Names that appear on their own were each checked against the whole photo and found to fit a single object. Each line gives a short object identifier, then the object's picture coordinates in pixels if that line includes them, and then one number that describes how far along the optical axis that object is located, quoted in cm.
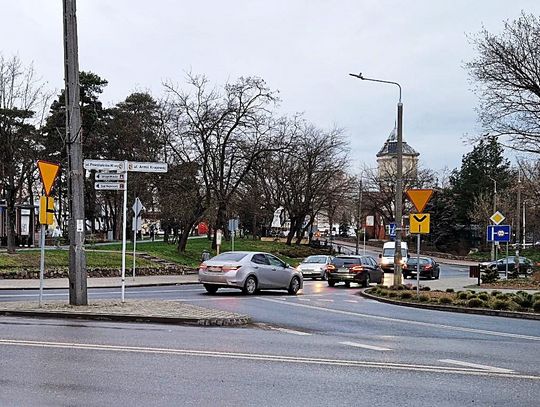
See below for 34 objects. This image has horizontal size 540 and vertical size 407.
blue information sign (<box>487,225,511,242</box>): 3062
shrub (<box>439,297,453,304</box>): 2144
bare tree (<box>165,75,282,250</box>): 4547
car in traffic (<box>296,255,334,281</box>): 3944
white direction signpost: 1714
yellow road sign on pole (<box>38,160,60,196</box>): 1604
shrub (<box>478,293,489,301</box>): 2125
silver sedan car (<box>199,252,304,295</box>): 2386
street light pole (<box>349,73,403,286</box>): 2586
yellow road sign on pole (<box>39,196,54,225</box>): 1653
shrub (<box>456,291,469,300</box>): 2224
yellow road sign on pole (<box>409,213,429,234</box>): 2175
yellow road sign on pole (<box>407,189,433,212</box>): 2147
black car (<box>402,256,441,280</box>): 4262
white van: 4884
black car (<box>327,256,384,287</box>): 3209
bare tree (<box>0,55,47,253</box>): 3794
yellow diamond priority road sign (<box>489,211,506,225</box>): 3119
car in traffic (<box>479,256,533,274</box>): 4638
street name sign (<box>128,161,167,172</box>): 1741
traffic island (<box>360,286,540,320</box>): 1944
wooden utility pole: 1672
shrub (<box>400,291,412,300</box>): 2300
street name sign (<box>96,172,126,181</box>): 1728
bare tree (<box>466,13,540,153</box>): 3222
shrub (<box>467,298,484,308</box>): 2047
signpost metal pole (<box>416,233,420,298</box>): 2159
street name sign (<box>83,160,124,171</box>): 1702
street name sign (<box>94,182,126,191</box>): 1723
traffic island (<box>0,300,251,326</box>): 1500
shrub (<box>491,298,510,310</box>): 1983
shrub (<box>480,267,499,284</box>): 3531
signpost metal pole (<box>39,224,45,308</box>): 1664
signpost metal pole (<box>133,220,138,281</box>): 3042
